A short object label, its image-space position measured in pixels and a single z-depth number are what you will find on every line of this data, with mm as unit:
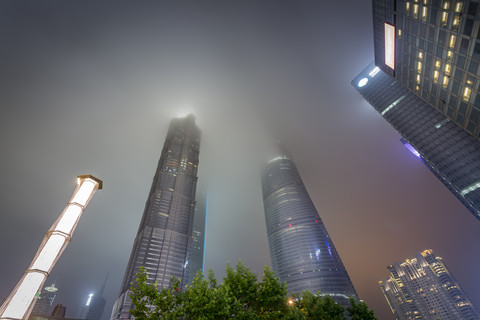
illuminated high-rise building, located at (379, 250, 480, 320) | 156375
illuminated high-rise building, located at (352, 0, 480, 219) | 36656
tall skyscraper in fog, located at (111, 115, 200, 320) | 118069
